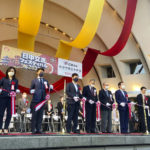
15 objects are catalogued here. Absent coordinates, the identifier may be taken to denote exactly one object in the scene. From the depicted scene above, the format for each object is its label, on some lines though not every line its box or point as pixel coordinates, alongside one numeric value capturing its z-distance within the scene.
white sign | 10.11
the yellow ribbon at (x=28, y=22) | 8.27
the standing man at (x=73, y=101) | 5.59
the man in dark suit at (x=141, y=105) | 7.48
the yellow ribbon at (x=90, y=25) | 9.12
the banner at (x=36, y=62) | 8.71
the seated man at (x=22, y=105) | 9.31
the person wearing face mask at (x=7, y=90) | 4.85
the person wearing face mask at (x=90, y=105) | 6.26
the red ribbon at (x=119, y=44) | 9.91
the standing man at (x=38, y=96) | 4.89
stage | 3.32
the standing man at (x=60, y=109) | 9.86
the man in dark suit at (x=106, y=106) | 6.86
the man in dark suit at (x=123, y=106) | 6.78
